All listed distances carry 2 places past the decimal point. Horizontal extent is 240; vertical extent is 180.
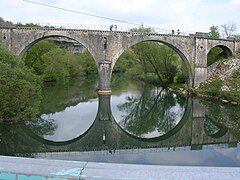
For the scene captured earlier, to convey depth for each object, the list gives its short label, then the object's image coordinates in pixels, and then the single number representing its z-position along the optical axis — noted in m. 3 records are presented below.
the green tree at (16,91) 15.63
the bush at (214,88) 29.88
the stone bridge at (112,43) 30.67
